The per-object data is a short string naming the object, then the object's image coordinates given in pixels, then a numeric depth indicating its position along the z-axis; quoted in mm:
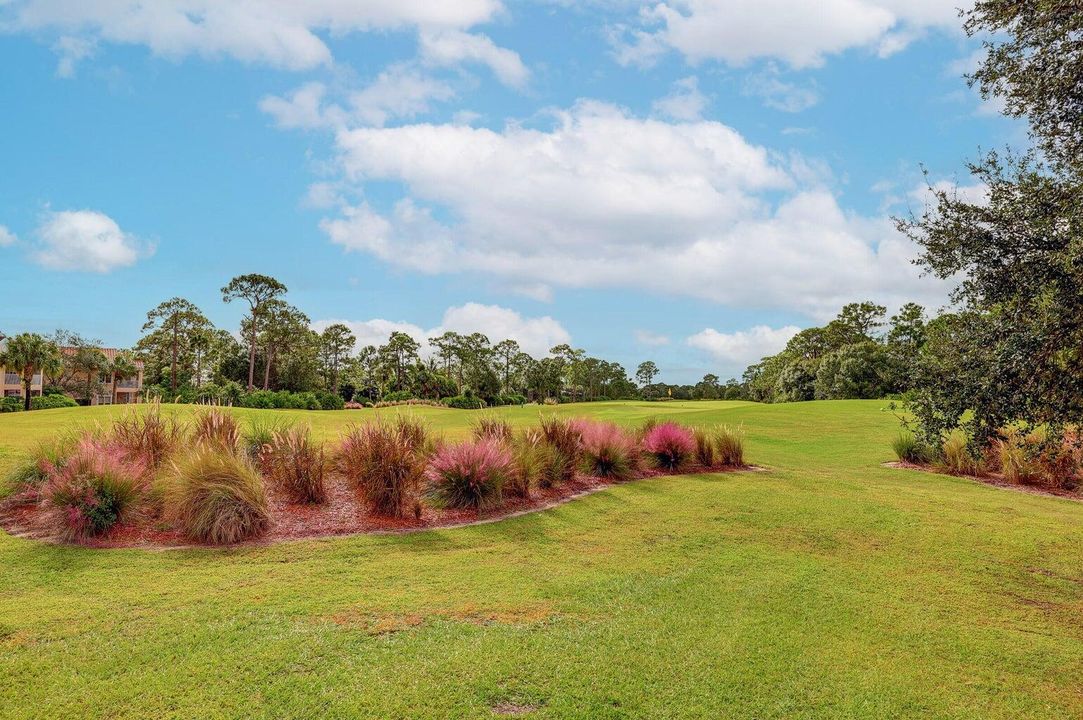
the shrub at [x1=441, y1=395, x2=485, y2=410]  47031
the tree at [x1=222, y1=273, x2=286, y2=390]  50531
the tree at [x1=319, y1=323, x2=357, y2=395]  60969
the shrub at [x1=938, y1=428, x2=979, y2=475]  16031
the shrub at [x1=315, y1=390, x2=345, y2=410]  40719
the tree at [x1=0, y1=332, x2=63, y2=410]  50750
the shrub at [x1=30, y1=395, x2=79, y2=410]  44562
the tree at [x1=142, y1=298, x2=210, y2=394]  53875
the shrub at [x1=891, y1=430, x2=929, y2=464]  17156
